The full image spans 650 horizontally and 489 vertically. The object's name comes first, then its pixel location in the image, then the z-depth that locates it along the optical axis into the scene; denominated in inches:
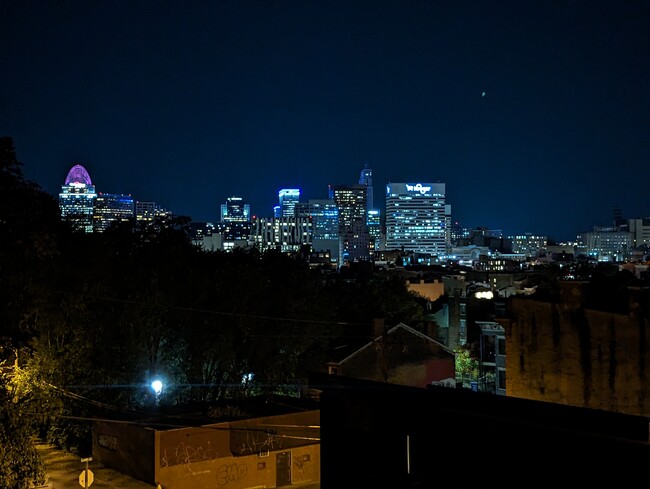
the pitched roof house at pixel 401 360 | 1480.1
